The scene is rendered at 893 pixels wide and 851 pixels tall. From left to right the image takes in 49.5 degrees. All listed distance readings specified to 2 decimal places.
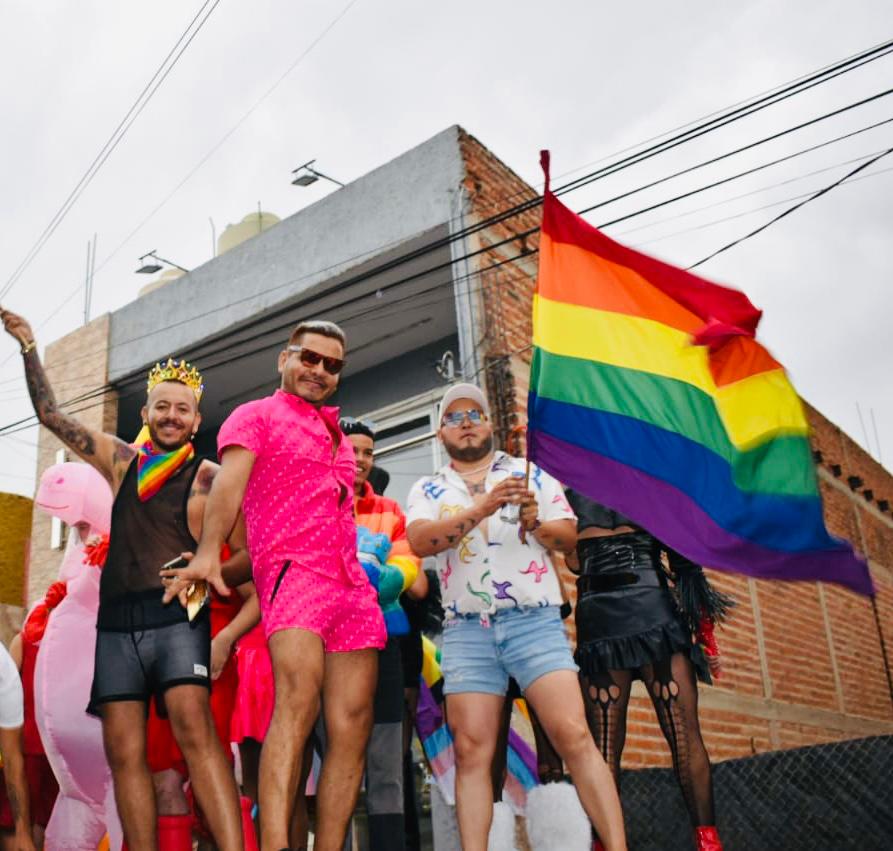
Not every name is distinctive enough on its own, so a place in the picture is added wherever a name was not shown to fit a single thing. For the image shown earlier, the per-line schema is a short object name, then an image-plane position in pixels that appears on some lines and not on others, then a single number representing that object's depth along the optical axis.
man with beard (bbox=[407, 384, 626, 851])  3.54
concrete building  8.21
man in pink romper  2.99
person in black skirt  3.92
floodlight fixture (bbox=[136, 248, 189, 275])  12.63
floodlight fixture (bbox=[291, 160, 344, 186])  10.54
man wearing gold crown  3.17
